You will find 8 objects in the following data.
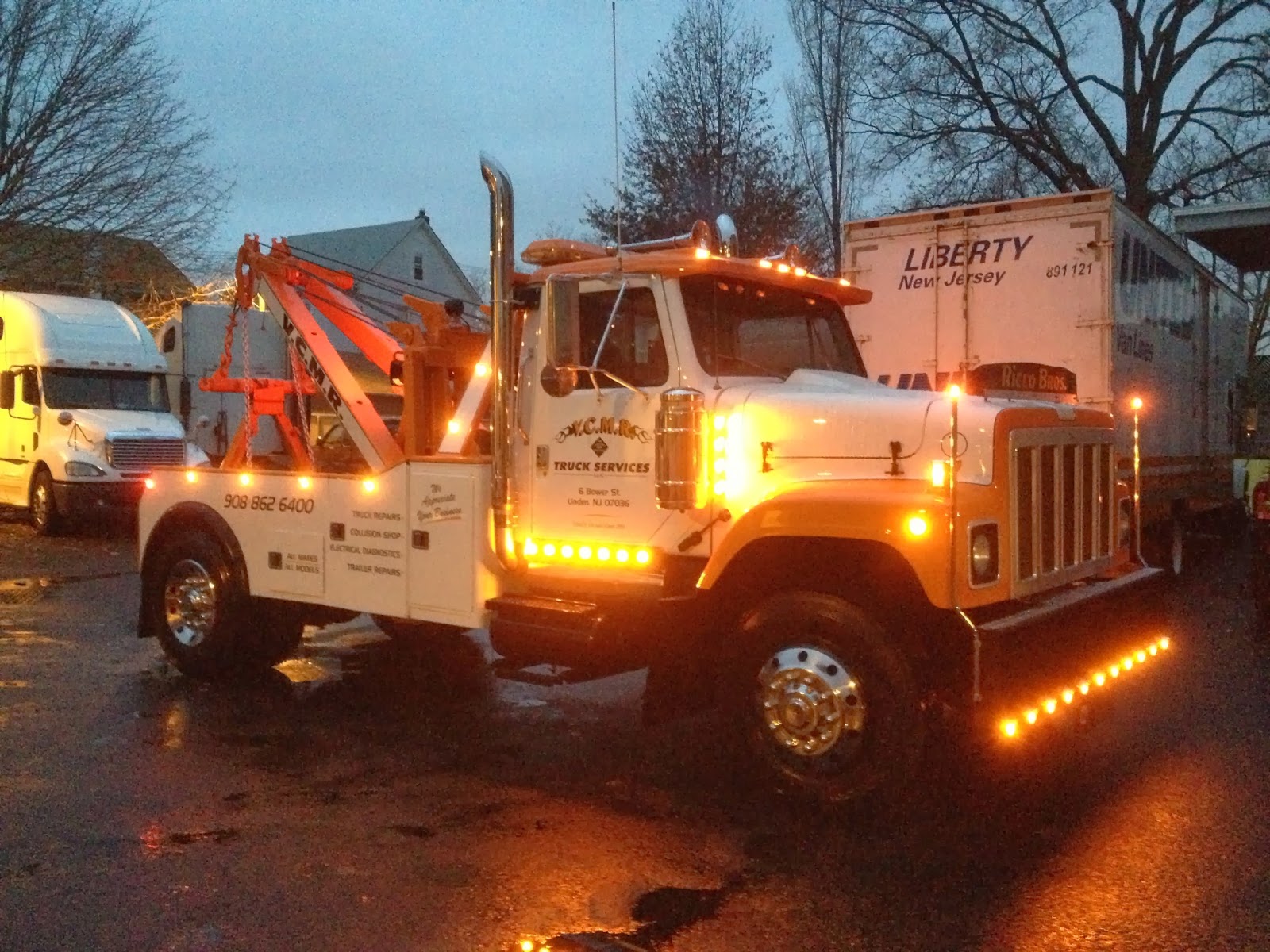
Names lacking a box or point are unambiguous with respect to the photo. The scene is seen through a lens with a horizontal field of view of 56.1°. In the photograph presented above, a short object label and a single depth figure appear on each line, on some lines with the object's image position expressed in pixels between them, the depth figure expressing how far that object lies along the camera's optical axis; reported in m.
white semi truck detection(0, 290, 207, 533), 17.48
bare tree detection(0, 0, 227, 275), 23.23
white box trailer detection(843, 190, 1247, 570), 10.21
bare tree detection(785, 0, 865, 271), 24.05
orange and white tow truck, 4.96
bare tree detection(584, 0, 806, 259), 22.09
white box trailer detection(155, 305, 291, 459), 19.75
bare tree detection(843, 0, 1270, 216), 25.19
